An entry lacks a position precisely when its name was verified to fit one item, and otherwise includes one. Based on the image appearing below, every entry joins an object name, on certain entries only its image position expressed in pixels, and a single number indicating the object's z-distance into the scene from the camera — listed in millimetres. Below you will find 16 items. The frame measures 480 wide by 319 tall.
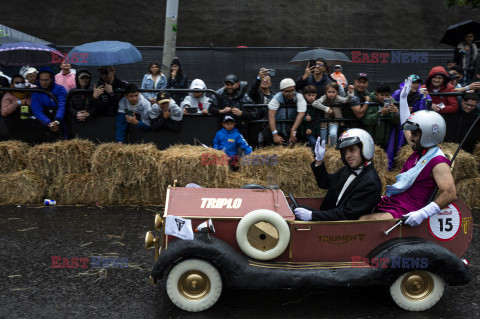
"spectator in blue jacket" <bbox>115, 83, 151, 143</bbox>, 8430
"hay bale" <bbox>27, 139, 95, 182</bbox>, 7945
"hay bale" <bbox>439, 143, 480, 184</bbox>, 8031
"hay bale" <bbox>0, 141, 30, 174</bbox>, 7957
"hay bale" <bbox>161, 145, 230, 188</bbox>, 7711
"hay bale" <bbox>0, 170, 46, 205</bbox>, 7805
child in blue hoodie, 8281
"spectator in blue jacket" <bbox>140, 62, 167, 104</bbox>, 10734
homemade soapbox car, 4340
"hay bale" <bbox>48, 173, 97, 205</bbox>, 7891
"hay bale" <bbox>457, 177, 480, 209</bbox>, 7980
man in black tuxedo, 4660
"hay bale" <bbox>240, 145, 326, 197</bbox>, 7977
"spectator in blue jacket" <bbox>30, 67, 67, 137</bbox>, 8484
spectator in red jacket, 8906
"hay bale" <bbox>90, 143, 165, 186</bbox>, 7789
